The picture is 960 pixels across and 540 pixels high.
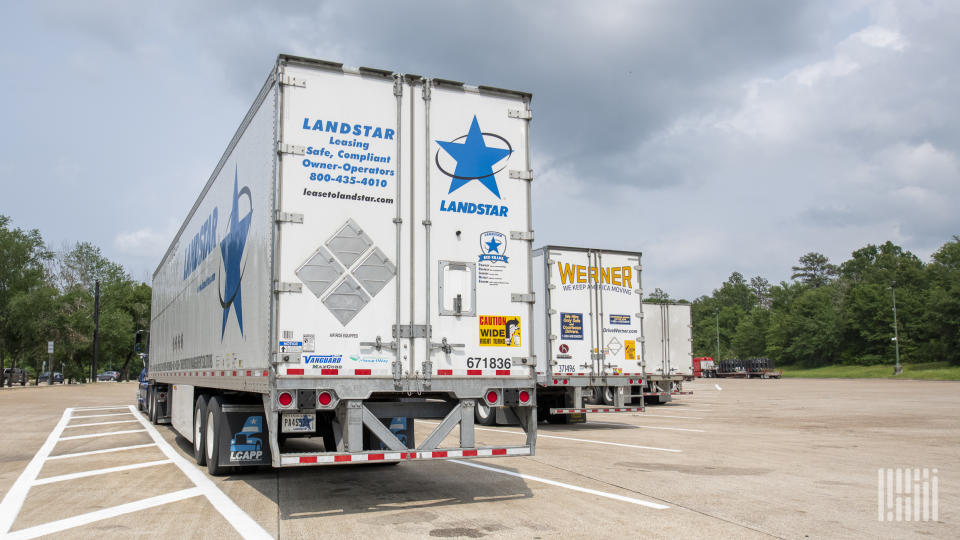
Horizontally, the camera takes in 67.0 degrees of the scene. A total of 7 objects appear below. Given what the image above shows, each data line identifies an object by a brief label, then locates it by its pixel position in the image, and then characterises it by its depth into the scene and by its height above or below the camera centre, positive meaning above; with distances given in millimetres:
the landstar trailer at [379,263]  7043 +873
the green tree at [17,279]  59094 +6099
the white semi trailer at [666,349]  22578 -120
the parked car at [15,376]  53156 -1960
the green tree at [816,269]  143250 +14682
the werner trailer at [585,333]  16453 +296
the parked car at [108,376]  82375 -2953
